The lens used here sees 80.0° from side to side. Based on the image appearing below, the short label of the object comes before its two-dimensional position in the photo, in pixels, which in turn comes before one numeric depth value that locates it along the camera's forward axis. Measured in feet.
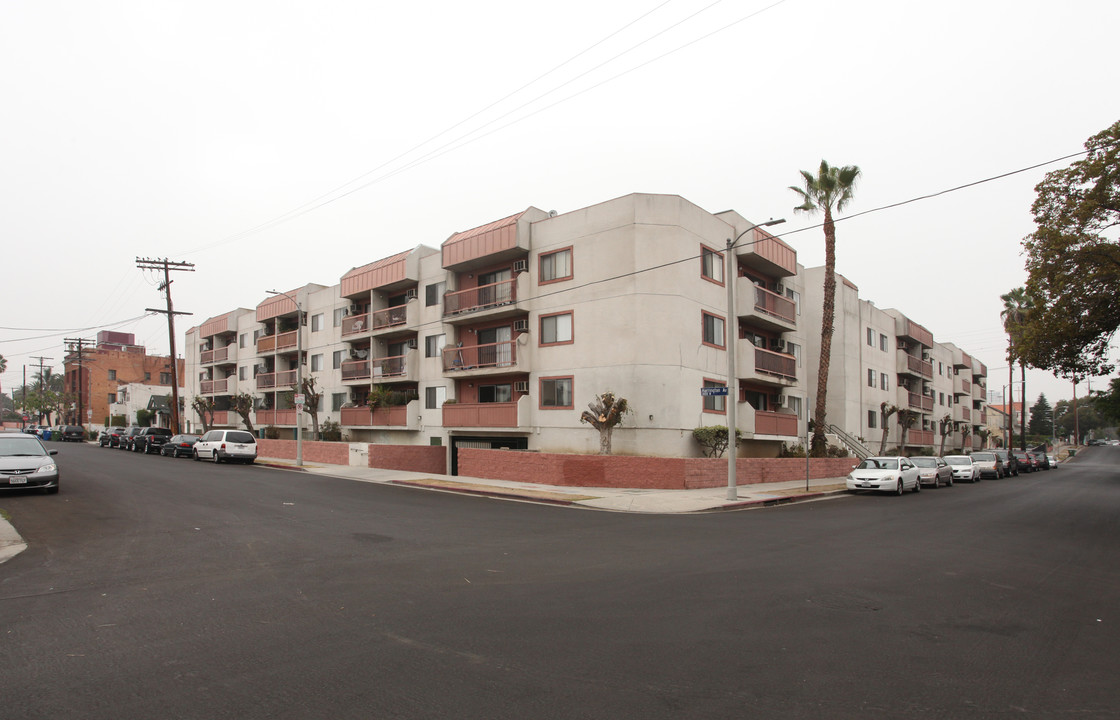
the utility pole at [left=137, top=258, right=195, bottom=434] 140.97
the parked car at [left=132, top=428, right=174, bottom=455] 142.41
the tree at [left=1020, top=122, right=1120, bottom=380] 66.85
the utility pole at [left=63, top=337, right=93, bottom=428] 235.81
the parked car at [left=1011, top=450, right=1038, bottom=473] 162.05
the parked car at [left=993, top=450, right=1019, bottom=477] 141.66
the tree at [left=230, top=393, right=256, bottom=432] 143.95
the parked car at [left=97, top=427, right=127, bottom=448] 165.48
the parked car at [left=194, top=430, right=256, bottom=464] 115.34
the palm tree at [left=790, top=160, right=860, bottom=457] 98.73
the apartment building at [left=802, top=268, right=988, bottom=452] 128.06
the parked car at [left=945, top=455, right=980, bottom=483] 114.42
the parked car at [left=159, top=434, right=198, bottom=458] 128.16
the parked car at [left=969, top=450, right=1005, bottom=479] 124.77
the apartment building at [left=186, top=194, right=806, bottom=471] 83.46
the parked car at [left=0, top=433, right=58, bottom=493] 53.26
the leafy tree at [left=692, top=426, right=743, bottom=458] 83.97
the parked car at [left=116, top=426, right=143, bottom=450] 153.50
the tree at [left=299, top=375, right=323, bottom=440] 123.24
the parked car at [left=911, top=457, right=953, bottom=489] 96.48
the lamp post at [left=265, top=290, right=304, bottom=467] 105.79
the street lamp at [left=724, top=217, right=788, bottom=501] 63.36
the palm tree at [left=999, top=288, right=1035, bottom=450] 180.86
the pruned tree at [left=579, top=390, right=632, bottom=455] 78.23
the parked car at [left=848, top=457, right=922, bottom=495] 79.82
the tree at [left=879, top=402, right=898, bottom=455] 134.10
